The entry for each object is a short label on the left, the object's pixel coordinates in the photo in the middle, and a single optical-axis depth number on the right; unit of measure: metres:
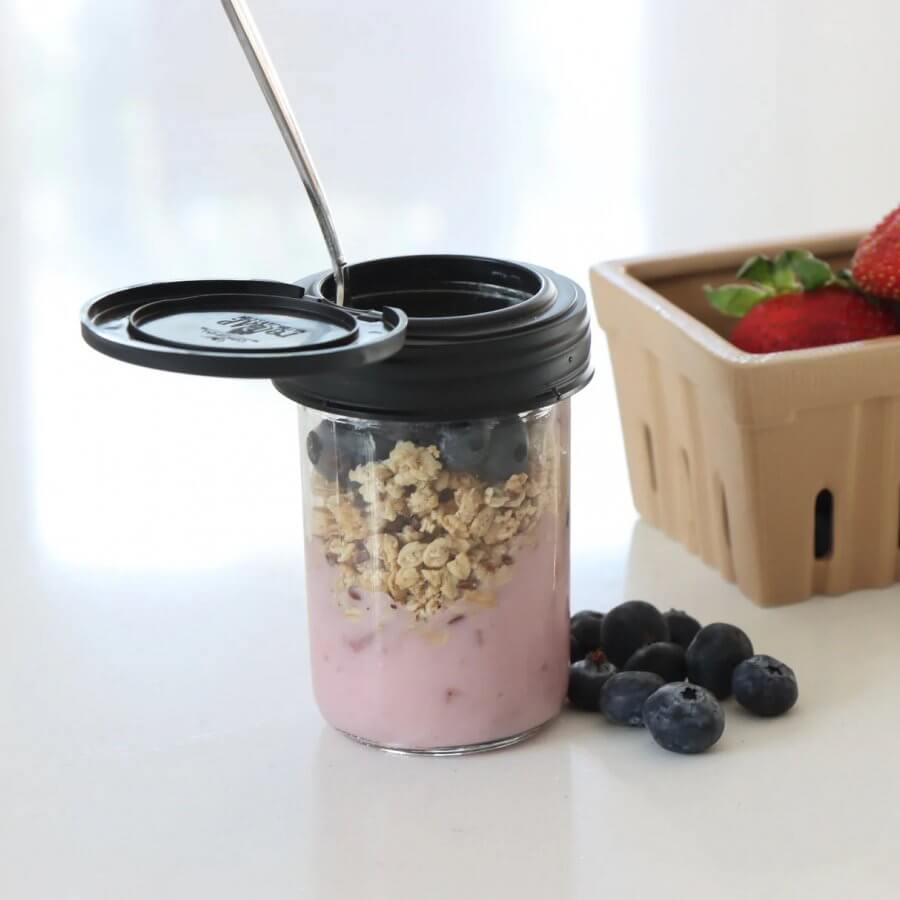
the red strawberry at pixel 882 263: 1.05
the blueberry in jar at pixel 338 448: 0.91
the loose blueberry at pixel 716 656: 0.97
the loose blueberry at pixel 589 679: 0.97
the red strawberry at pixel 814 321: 1.05
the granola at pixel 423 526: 0.91
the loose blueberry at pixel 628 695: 0.95
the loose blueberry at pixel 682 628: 1.00
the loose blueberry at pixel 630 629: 0.99
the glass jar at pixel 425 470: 0.89
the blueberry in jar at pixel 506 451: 0.91
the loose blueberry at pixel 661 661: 0.97
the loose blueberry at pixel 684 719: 0.94
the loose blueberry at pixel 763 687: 0.96
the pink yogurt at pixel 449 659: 0.93
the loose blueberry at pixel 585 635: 1.00
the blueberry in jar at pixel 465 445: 0.91
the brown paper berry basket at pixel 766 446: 1.01
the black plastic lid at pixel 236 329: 0.85
